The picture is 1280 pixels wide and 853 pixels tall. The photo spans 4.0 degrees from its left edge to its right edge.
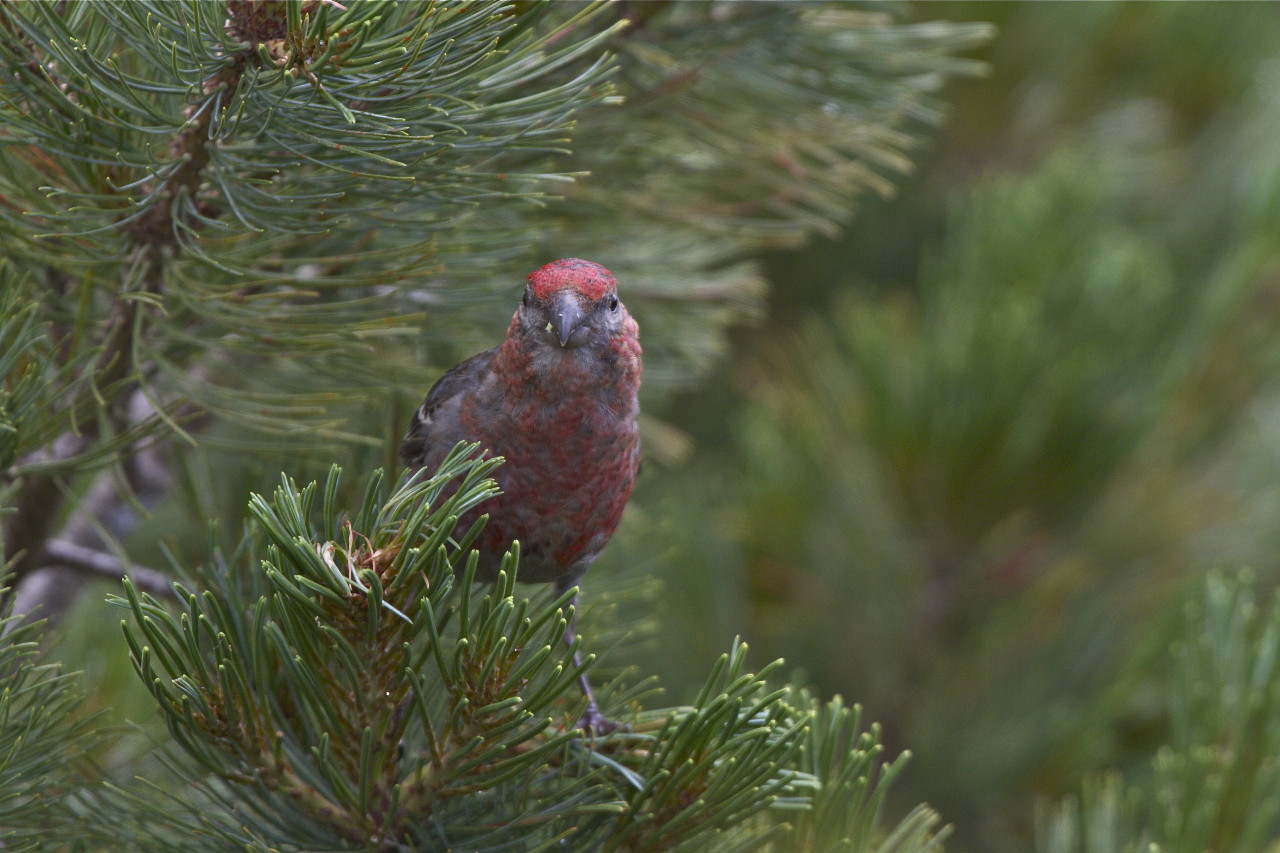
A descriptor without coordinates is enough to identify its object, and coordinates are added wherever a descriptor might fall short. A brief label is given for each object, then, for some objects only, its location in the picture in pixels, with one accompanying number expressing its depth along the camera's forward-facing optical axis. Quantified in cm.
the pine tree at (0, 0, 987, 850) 557
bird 566
